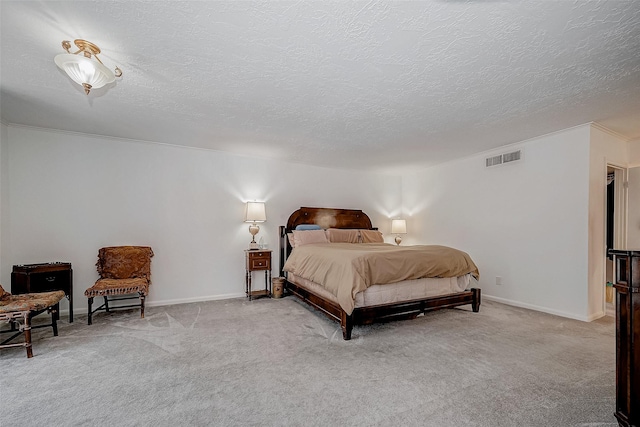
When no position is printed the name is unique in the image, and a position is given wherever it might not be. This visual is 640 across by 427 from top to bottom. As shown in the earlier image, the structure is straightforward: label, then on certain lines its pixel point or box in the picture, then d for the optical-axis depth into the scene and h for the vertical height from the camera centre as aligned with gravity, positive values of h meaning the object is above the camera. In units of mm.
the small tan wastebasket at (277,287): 4789 -1288
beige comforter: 3027 -660
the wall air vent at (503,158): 4283 +868
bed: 3023 -941
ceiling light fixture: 1859 +1010
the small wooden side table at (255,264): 4648 -871
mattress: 3176 -973
